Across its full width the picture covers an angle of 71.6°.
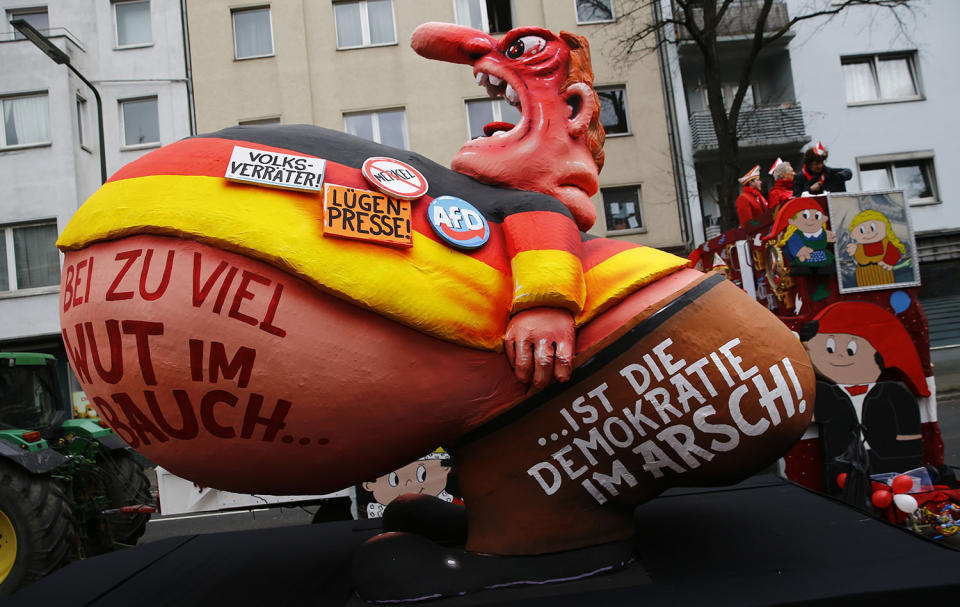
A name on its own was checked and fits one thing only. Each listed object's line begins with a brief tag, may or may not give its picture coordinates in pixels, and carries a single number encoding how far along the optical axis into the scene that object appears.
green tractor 4.33
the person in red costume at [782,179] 6.15
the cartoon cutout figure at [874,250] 4.79
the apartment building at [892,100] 14.09
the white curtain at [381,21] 13.71
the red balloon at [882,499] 4.00
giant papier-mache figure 1.91
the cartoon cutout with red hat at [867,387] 4.66
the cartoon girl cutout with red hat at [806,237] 4.76
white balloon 3.83
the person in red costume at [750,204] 6.05
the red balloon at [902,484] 3.99
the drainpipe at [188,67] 13.48
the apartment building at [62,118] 12.96
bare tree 9.44
